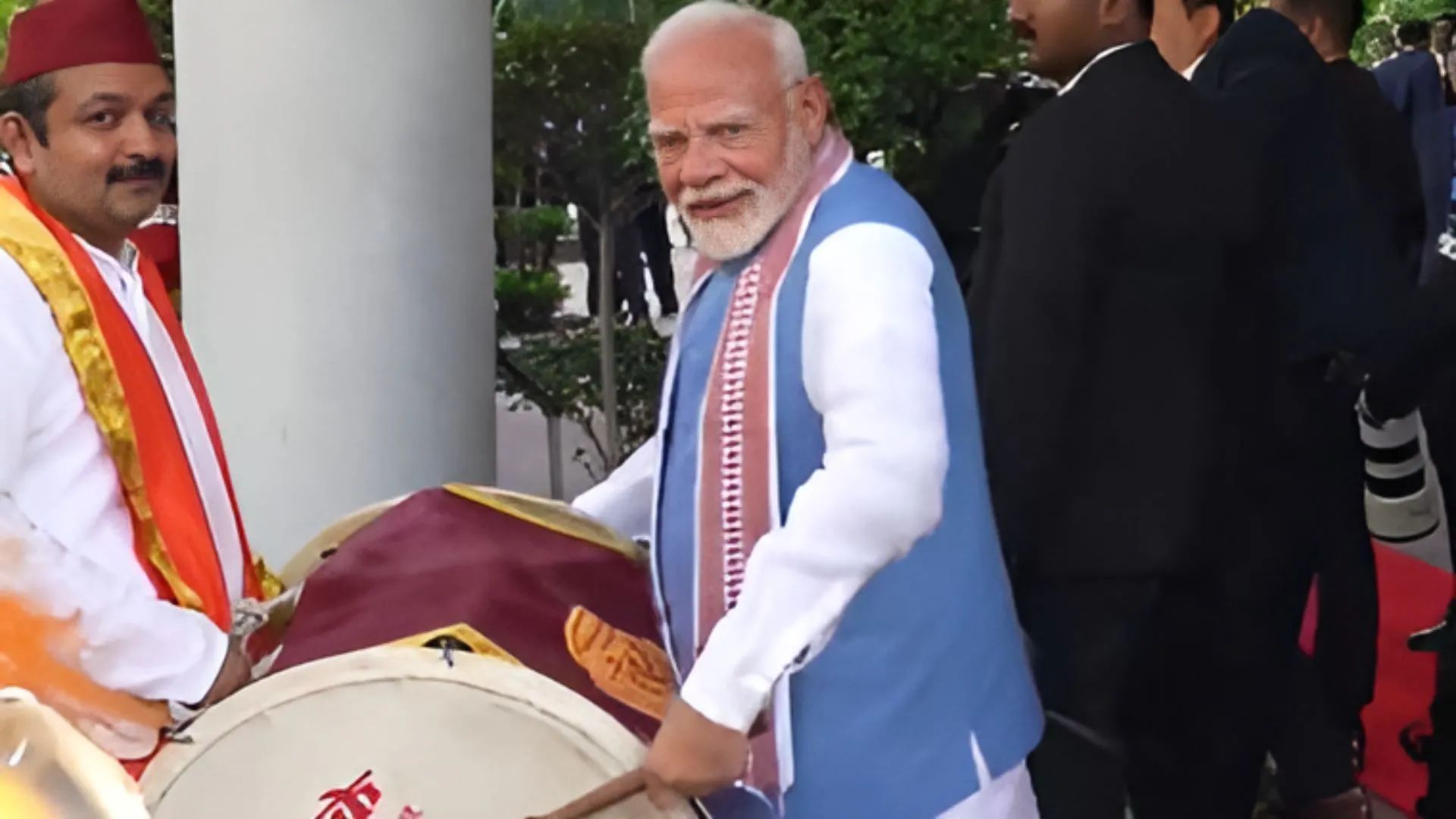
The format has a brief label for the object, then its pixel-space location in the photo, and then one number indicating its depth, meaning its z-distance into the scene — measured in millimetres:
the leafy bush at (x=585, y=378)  4711
